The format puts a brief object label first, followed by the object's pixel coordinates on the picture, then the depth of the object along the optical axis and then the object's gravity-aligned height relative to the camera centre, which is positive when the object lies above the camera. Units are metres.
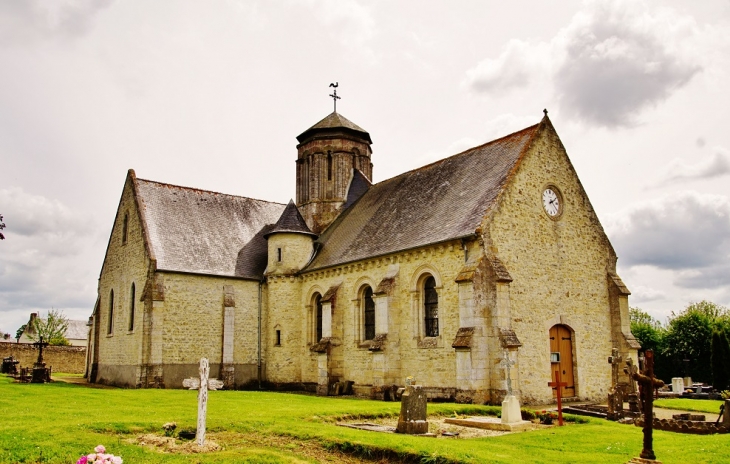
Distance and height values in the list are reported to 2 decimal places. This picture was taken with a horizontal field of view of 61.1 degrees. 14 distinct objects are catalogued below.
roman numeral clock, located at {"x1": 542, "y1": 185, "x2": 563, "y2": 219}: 23.52 +5.33
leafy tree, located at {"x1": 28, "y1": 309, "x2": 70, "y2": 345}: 60.81 +1.74
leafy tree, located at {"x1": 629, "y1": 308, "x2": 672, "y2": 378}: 36.59 -0.02
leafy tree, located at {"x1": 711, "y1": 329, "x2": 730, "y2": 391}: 31.09 -0.94
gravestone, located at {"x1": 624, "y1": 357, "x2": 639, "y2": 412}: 17.61 -1.66
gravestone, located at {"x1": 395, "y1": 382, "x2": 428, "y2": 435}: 14.22 -1.61
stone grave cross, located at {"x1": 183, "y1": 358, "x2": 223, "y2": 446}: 11.70 -0.83
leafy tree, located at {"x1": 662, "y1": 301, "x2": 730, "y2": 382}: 34.70 -0.21
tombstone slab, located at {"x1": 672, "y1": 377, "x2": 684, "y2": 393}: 26.59 -1.87
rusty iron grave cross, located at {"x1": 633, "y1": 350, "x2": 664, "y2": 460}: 8.96 -0.77
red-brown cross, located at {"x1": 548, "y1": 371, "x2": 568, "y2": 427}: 15.98 -1.46
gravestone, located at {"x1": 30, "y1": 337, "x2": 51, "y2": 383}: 28.83 -1.33
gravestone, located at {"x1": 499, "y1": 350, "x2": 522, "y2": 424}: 15.29 -1.67
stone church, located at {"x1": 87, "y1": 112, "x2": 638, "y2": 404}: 21.38 +2.54
